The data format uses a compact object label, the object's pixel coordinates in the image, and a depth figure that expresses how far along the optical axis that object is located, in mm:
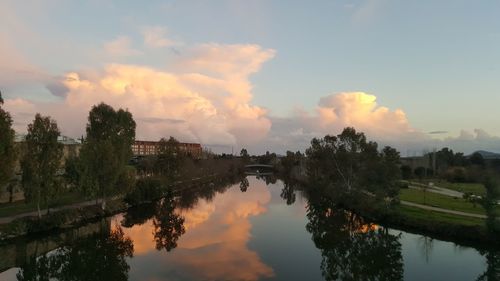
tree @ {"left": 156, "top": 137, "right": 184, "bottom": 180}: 75562
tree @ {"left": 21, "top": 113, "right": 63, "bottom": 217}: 34188
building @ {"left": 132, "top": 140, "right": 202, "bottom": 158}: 175925
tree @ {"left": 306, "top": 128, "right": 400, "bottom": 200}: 41844
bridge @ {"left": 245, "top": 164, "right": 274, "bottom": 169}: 184500
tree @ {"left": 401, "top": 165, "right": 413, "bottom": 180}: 86950
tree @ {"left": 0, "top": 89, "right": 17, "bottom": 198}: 27953
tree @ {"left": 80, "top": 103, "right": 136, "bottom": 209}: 43094
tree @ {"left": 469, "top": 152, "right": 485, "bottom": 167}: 103012
